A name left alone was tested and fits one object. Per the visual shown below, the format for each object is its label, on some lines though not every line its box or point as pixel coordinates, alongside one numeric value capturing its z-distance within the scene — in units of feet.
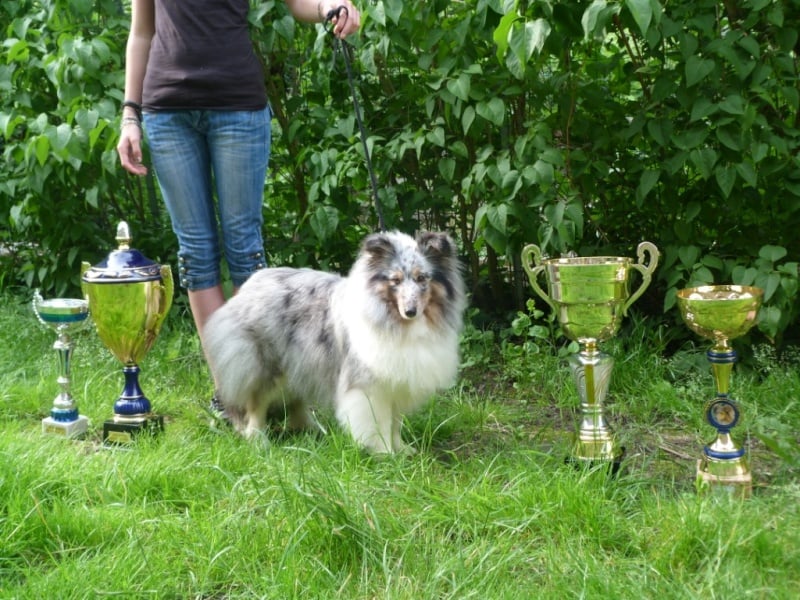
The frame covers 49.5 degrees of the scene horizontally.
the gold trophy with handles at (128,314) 10.93
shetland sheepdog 9.99
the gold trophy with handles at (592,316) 8.99
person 10.52
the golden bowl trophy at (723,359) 8.44
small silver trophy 11.14
